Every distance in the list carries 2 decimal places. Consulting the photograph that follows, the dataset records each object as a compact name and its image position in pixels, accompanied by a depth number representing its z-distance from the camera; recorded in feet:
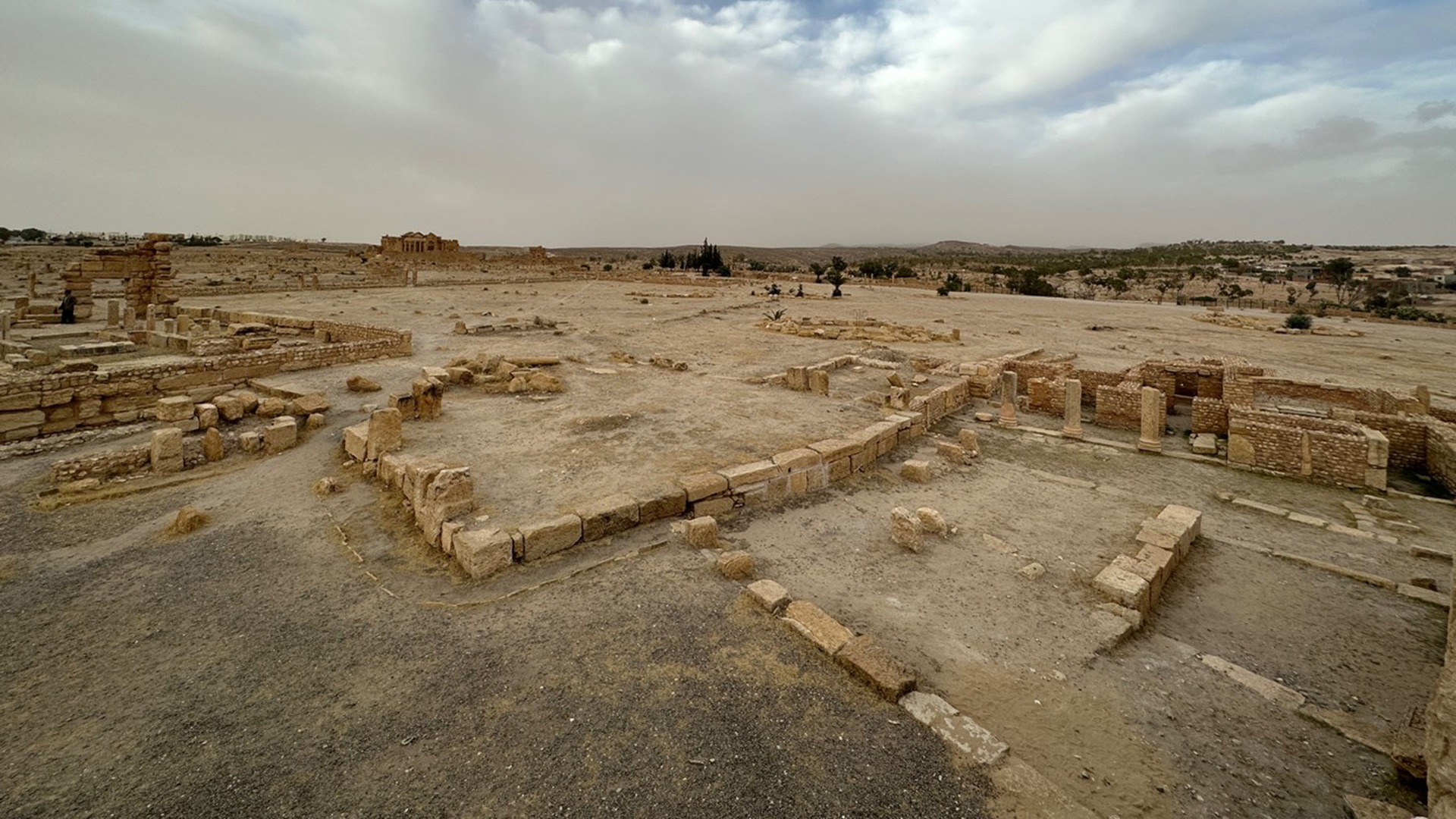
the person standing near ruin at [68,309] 69.21
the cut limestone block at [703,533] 21.61
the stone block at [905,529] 22.26
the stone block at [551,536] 20.07
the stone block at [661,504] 23.04
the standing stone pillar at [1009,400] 40.96
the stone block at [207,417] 31.53
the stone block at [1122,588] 18.56
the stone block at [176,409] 31.63
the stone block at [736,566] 19.39
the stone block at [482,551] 18.88
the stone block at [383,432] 27.68
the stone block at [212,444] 28.30
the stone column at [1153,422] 35.22
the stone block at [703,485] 24.14
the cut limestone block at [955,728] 12.44
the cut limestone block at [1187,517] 23.63
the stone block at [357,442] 28.22
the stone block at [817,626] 15.47
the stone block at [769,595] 17.22
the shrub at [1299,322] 90.84
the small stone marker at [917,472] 29.63
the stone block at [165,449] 26.78
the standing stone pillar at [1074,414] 38.04
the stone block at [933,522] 23.73
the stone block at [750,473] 25.16
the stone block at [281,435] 30.07
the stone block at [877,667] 13.96
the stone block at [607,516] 21.58
